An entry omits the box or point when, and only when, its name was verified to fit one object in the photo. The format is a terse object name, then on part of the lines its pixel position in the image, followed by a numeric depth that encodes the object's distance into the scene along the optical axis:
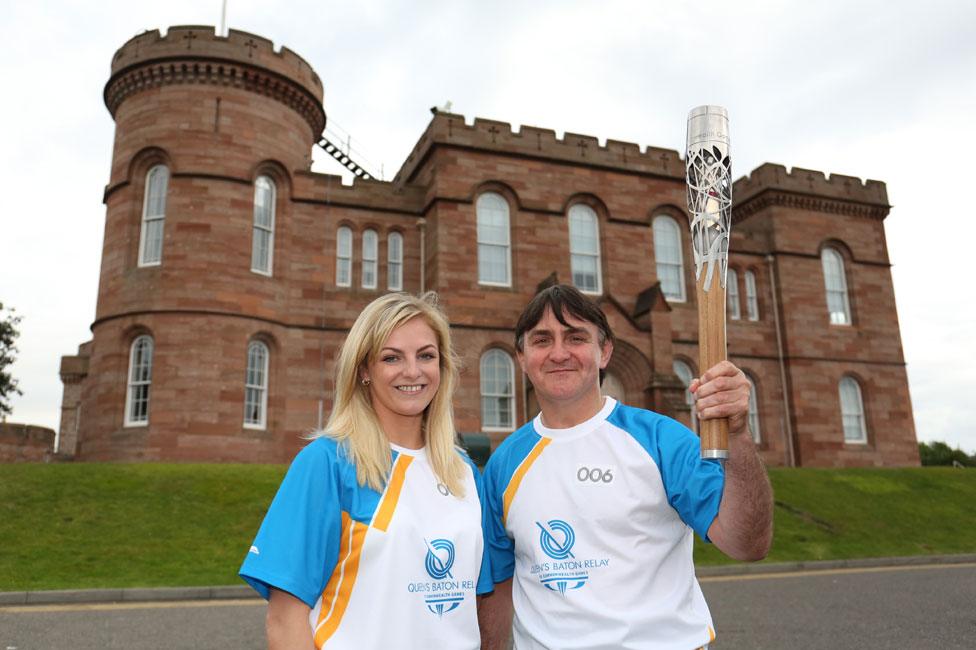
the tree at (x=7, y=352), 29.59
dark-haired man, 2.24
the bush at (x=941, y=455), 39.25
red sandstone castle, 18.38
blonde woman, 2.20
